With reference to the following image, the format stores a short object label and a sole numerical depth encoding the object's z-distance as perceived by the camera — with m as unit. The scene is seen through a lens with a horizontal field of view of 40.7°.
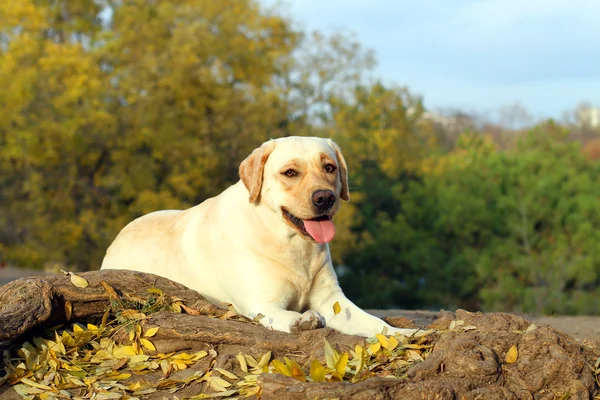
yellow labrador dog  5.00
